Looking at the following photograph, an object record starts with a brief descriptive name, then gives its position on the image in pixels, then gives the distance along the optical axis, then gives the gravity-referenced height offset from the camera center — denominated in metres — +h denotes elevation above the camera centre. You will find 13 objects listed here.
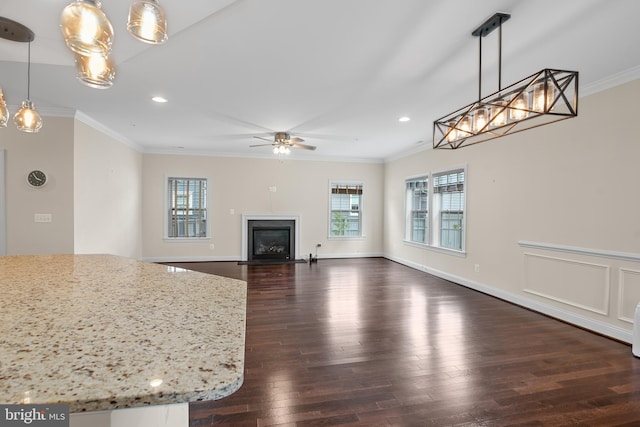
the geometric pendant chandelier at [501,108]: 2.08 +0.77
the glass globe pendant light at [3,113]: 2.15 +0.66
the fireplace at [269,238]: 7.78 -0.67
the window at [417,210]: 6.76 +0.05
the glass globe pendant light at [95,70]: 1.59 +0.72
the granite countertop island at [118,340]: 0.62 -0.35
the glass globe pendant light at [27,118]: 2.22 +0.64
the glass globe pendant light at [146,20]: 1.24 +0.77
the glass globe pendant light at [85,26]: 1.17 +0.70
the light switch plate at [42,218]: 4.32 -0.12
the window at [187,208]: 7.48 +0.06
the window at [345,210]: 8.30 +0.04
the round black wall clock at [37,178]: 4.27 +0.42
